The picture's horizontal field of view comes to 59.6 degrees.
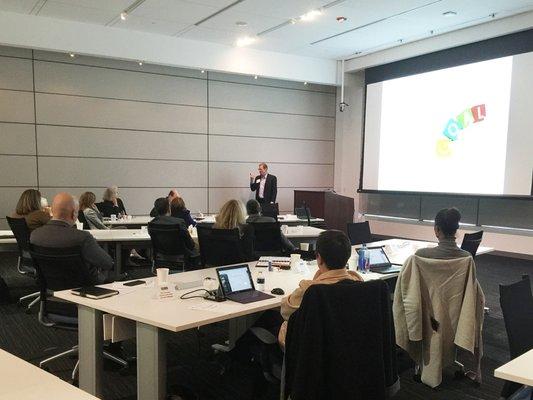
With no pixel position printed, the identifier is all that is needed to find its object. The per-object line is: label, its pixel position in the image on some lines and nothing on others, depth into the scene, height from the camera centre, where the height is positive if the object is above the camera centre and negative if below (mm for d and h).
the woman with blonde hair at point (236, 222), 4348 -600
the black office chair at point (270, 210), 7446 -841
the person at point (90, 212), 6027 -741
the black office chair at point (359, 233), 5461 -858
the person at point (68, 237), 3260 -583
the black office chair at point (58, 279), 3133 -861
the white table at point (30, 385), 1572 -819
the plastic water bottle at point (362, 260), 3842 -822
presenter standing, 9562 -590
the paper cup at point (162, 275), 3099 -792
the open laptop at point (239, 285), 2895 -820
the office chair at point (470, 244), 4418 -771
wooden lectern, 8570 -900
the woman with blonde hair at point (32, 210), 4891 -613
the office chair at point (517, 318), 2289 -794
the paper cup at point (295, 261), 3759 -828
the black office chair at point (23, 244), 4805 -949
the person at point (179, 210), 5895 -678
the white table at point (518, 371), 1832 -844
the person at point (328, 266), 2318 -538
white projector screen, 7609 +584
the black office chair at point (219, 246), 4086 -794
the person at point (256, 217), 5284 -676
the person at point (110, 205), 7277 -782
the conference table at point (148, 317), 2490 -887
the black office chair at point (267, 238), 5227 -894
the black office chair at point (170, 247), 4938 -976
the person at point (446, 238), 3205 -536
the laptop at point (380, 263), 3820 -872
